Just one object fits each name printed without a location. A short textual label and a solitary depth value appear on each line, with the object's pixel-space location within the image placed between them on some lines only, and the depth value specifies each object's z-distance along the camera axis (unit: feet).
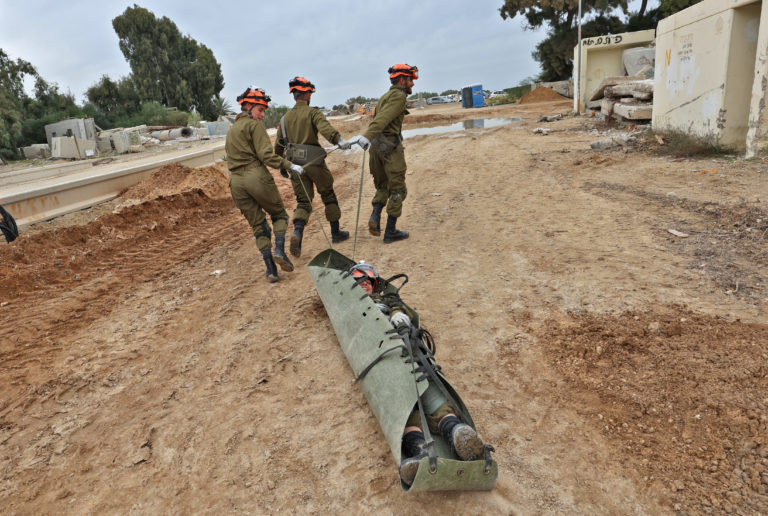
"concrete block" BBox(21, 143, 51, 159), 68.73
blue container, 106.63
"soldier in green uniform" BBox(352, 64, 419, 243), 17.46
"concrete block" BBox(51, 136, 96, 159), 60.23
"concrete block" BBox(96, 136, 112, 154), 66.90
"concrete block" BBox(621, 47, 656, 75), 56.67
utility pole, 59.47
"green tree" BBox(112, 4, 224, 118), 134.92
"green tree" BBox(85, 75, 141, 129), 119.34
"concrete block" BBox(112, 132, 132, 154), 63.16
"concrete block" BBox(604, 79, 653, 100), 40.42
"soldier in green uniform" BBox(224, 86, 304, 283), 15.23
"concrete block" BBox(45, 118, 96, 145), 75.20
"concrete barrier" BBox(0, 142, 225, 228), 24.20
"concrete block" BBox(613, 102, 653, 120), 39.47
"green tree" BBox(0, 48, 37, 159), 70.59
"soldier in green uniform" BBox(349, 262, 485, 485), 6.72
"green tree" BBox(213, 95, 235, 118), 142.82
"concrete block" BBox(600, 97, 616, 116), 46.19
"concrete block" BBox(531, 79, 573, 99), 98.04
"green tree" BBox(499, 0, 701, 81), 105.49
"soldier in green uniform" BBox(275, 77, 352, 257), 17.24
